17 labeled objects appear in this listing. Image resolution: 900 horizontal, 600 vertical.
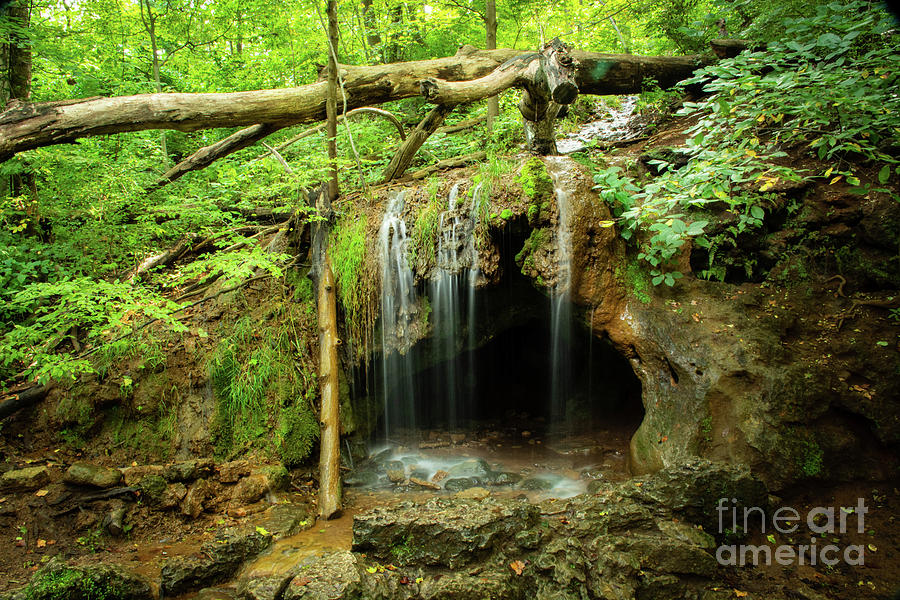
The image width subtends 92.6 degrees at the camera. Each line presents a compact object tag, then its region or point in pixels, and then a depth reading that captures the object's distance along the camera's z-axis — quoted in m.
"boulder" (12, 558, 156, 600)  3.00
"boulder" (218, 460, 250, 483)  4.62
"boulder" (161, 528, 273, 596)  3.31
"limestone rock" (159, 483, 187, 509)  4.27
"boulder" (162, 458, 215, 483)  4.45
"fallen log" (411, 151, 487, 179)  6.77
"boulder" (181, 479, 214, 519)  4.27
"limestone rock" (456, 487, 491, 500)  4.56
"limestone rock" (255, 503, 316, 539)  3.91
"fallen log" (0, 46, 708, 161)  4.45
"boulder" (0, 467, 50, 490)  4.05
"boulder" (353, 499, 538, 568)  3.44
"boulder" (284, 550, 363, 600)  3.02
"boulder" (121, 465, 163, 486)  4.33
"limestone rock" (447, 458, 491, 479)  5.55
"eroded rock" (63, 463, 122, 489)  4.17
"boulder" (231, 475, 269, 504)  4.48
